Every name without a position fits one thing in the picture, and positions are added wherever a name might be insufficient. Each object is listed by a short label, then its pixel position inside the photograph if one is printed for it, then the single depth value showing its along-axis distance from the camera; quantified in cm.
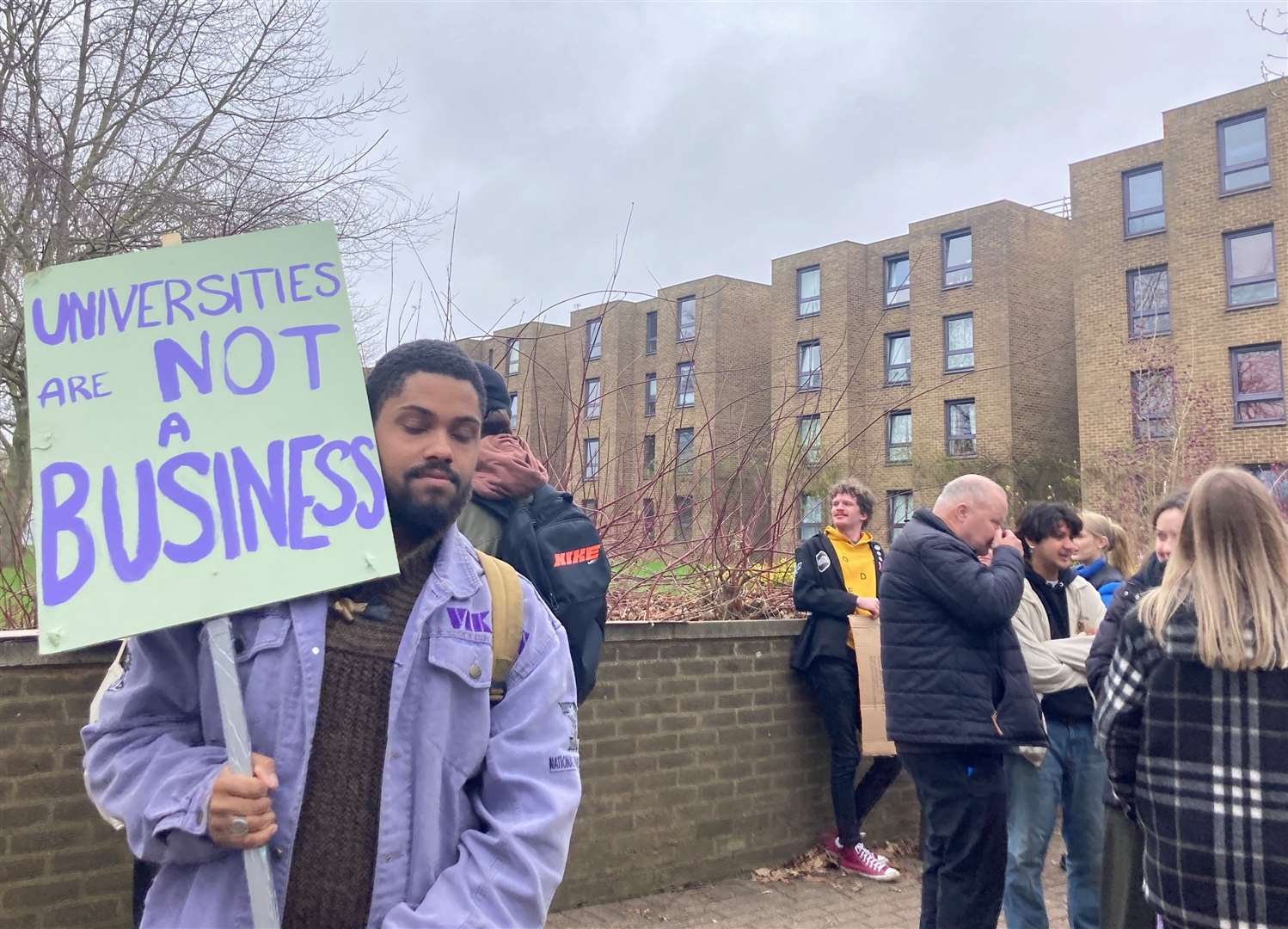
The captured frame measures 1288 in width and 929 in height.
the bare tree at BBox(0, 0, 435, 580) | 959
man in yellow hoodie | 591
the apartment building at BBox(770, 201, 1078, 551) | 3033
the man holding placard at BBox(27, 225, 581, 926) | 165
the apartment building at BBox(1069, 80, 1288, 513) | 2452
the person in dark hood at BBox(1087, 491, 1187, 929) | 358
